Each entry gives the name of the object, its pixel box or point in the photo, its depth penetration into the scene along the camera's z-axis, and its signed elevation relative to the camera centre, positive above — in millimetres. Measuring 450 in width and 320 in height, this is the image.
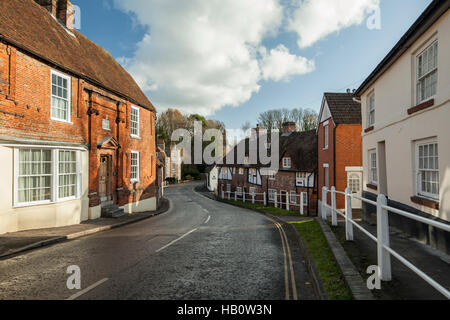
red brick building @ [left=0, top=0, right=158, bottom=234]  9852 +1940
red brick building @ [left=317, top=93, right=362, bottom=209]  19688 +1308
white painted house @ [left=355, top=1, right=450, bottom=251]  6391 +1280
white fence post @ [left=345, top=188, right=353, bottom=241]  6895 -1520
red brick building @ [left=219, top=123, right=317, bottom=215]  26250 -1337
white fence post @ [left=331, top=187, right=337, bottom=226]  8223 -1453
